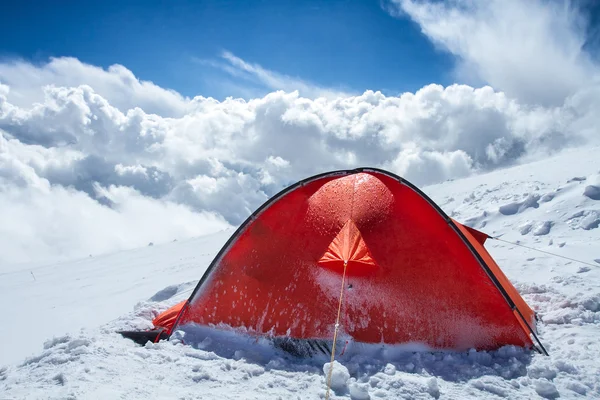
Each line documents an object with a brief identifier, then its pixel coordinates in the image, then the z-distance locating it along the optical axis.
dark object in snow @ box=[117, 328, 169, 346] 4.48
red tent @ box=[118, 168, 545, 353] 4.09
